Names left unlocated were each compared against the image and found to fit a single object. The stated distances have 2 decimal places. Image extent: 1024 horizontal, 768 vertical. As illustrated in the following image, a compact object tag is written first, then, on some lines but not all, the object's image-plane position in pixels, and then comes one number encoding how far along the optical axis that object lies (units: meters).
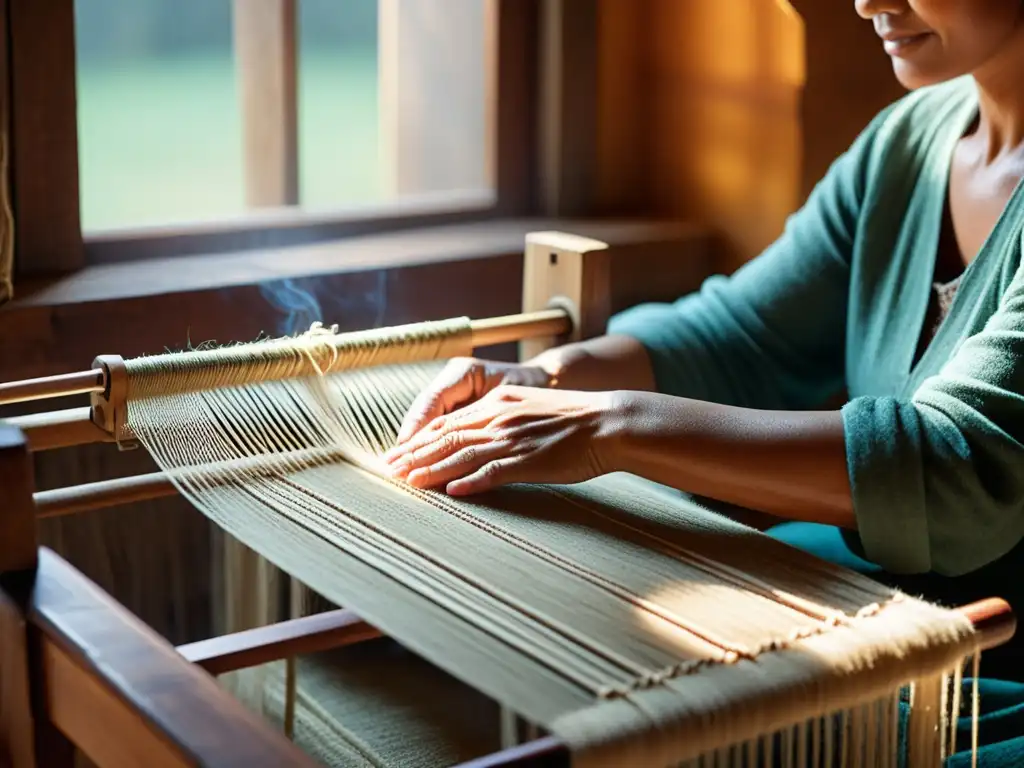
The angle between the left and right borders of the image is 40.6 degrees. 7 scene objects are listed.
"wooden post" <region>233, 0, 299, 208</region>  2.00
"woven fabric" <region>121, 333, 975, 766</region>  0.95
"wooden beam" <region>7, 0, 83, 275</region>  1.64
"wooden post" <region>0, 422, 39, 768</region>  1.01
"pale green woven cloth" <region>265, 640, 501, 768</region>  1.50
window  1.68
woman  1.19
